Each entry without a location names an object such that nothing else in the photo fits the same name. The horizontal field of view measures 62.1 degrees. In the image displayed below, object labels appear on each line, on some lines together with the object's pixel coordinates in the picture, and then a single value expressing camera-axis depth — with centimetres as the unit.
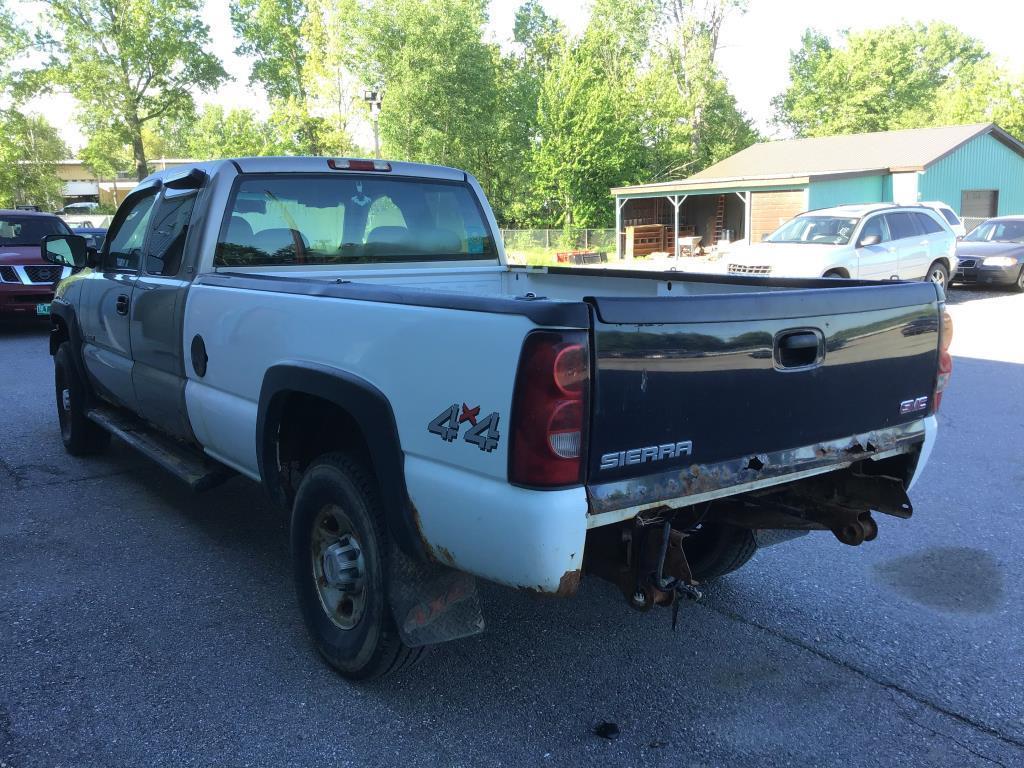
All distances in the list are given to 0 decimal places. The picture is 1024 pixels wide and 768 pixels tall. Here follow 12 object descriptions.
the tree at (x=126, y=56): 4166
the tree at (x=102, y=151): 4309
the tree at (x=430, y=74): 3928
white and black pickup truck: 234
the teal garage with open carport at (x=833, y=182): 2841
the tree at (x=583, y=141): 3794
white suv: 1380
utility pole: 2206
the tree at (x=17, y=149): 3944
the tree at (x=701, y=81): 4803
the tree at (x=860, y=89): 5659
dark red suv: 1327
